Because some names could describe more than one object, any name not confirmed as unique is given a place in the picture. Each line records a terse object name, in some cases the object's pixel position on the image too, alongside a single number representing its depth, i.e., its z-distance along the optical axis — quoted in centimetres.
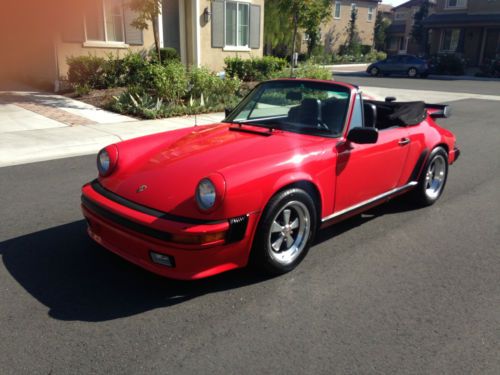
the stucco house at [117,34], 1437
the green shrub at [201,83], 1252
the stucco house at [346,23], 4412
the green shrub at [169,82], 1175
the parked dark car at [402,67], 2925
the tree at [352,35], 4420
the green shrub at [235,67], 1688
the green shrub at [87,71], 1353
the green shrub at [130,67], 1379
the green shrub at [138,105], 1087
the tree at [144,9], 1231
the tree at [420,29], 4342
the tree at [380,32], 4834
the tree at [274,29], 3058
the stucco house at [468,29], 3472
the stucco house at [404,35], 4838
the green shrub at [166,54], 1536
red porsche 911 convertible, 305
